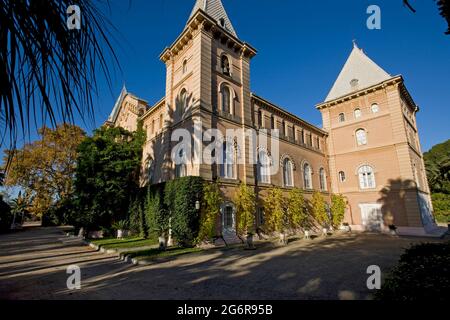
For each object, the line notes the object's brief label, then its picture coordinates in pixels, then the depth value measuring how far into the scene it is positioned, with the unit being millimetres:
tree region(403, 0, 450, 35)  3536
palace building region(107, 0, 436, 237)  16594
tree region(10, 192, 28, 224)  36781
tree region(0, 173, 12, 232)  30609
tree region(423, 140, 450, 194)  31642
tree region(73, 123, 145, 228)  17594
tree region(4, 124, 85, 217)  25594
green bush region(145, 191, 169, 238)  15000
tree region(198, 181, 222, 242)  13734
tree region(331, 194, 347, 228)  24312
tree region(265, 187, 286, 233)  17484
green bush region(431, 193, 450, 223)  31141
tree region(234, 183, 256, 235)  15492
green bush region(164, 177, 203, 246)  13414
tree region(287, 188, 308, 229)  19128
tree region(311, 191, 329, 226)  21953
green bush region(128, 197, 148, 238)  17797
